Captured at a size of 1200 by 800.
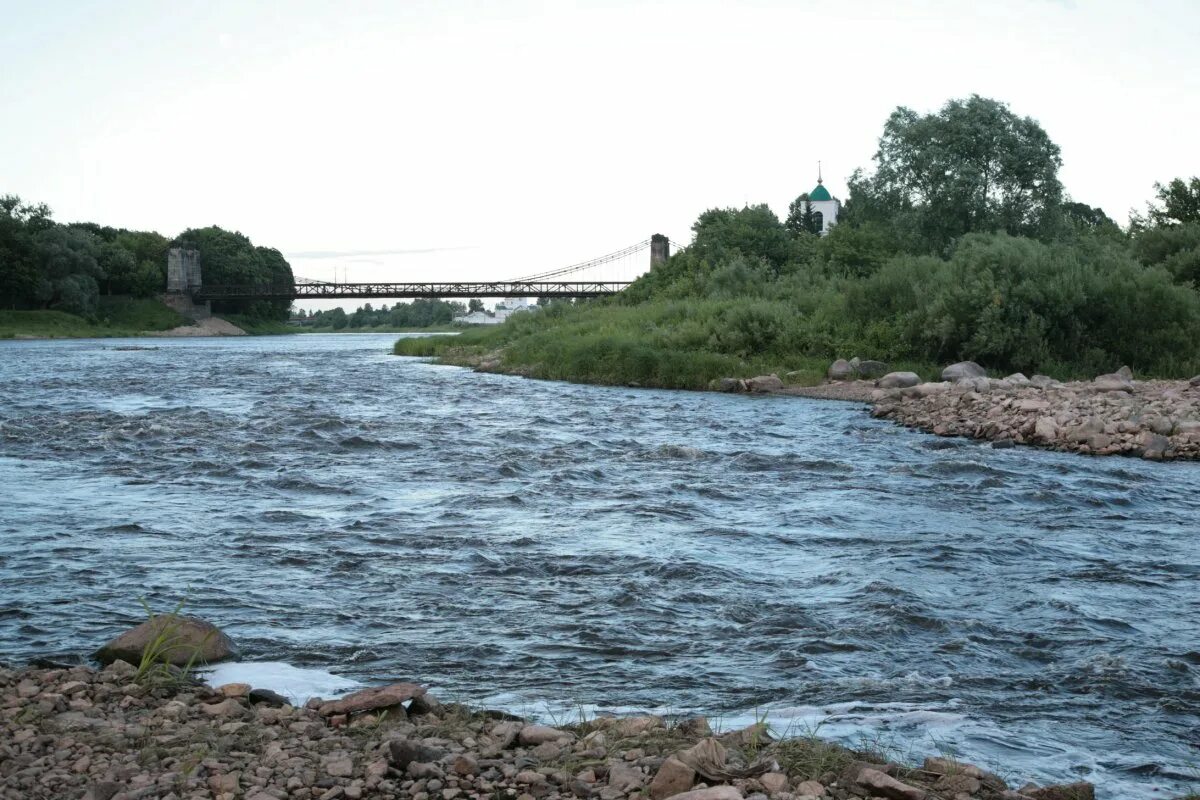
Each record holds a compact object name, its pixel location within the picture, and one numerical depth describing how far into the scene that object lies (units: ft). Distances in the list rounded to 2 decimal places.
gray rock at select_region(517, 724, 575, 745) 17.43
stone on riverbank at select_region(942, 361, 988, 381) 93.81
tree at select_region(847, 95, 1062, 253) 162.81
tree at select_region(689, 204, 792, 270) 177.88
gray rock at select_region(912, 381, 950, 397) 85.82
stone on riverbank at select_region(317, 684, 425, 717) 19.10
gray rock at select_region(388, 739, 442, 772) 16.03
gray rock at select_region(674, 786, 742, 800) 14.35
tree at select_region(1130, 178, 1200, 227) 154.61
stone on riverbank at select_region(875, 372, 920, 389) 92.94
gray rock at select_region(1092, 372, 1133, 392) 81.71
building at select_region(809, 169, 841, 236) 294.87
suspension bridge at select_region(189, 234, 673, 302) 333.01
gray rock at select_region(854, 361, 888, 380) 101.24
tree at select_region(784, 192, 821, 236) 211.90
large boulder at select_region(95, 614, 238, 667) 22.33
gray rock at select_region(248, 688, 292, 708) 19.86
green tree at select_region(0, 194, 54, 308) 295.28
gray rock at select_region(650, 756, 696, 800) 15.03
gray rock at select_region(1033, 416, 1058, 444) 63.21
